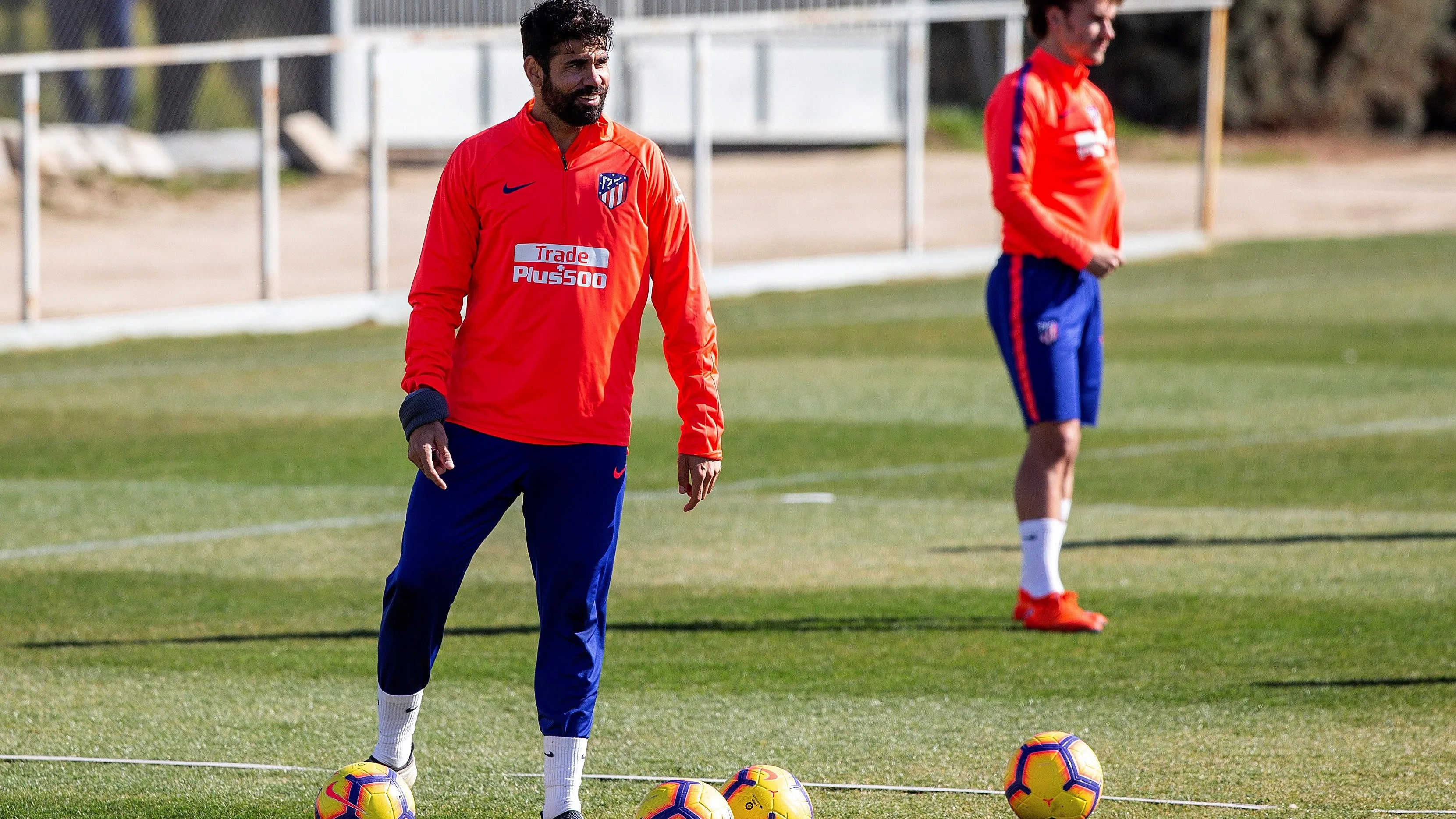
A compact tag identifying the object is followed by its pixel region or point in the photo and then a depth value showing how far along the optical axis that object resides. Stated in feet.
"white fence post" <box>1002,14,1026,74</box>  147.33
